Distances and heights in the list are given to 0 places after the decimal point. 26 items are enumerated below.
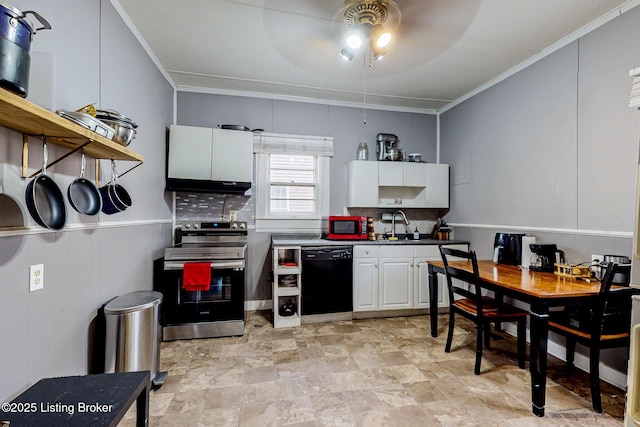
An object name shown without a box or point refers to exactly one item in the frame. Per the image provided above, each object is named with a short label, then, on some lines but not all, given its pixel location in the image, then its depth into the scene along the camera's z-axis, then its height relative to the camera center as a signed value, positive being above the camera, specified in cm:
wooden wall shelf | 98 +37
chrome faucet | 411 -12
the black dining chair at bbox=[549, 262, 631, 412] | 181 -75
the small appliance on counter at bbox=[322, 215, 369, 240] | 370 -17
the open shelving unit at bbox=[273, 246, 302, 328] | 326 -86
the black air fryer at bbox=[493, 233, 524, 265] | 277 -32
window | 380 +45
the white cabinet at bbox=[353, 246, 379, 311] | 347 -78
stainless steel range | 284 -85
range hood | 325 +33
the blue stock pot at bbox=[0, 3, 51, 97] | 94 +57
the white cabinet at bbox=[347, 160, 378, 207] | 384 +44
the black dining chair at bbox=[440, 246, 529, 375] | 229 -80
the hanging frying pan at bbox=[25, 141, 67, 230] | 130 +5
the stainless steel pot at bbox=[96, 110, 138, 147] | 169 +55
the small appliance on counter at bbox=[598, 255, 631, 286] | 200 -37
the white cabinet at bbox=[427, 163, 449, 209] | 404 +45
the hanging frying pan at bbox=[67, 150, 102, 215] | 159 +9
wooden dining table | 179 -52
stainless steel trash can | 188 -85
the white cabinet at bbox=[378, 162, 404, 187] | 389 +58
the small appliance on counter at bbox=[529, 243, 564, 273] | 246 -35
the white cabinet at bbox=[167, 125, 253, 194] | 328 +64
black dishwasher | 334 -78
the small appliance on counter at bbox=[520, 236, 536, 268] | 267 -32
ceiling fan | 199 +146
